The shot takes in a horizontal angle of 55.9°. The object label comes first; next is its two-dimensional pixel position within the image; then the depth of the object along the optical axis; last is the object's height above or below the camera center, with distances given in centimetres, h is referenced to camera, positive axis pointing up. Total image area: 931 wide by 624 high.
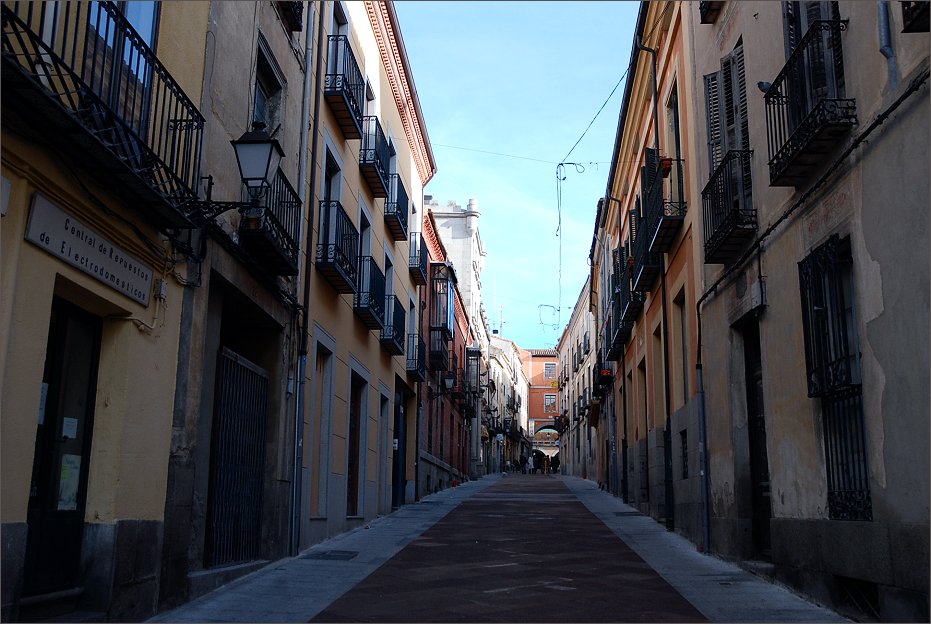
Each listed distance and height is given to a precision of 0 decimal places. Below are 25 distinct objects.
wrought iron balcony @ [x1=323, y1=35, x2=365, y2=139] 1299 +600
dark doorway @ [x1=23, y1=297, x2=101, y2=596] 611 +24
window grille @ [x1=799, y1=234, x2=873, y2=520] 689 +97
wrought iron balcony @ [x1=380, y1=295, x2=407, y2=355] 1759 +327
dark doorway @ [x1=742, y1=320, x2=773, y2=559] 981 +50
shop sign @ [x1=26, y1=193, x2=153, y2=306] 561 +163
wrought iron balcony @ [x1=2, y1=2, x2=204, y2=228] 517 +261
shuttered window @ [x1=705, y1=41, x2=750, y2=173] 1059 +475
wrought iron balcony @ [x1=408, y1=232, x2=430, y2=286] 2173 +573
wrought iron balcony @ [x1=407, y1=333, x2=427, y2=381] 2152 +324
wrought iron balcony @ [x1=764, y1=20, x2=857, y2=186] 699 +334
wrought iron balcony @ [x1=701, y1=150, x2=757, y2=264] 960 +325
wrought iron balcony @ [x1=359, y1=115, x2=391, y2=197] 1534 +579
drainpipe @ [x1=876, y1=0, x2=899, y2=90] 615 +313
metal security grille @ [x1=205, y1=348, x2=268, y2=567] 907 +28
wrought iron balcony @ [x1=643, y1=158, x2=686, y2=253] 1330 +440
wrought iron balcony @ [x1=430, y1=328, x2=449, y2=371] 2508 +399
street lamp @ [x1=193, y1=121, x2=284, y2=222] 827 +308
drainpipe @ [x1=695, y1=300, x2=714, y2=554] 1119 +35
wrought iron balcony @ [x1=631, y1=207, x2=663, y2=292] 1561 +408
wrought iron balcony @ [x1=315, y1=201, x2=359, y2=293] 1258 +350
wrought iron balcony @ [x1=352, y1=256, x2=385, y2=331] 1501 +334
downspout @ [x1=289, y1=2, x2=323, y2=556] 1103 +205
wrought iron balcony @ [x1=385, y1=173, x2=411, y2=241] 1773 +566
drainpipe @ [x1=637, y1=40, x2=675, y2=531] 1402 +99
